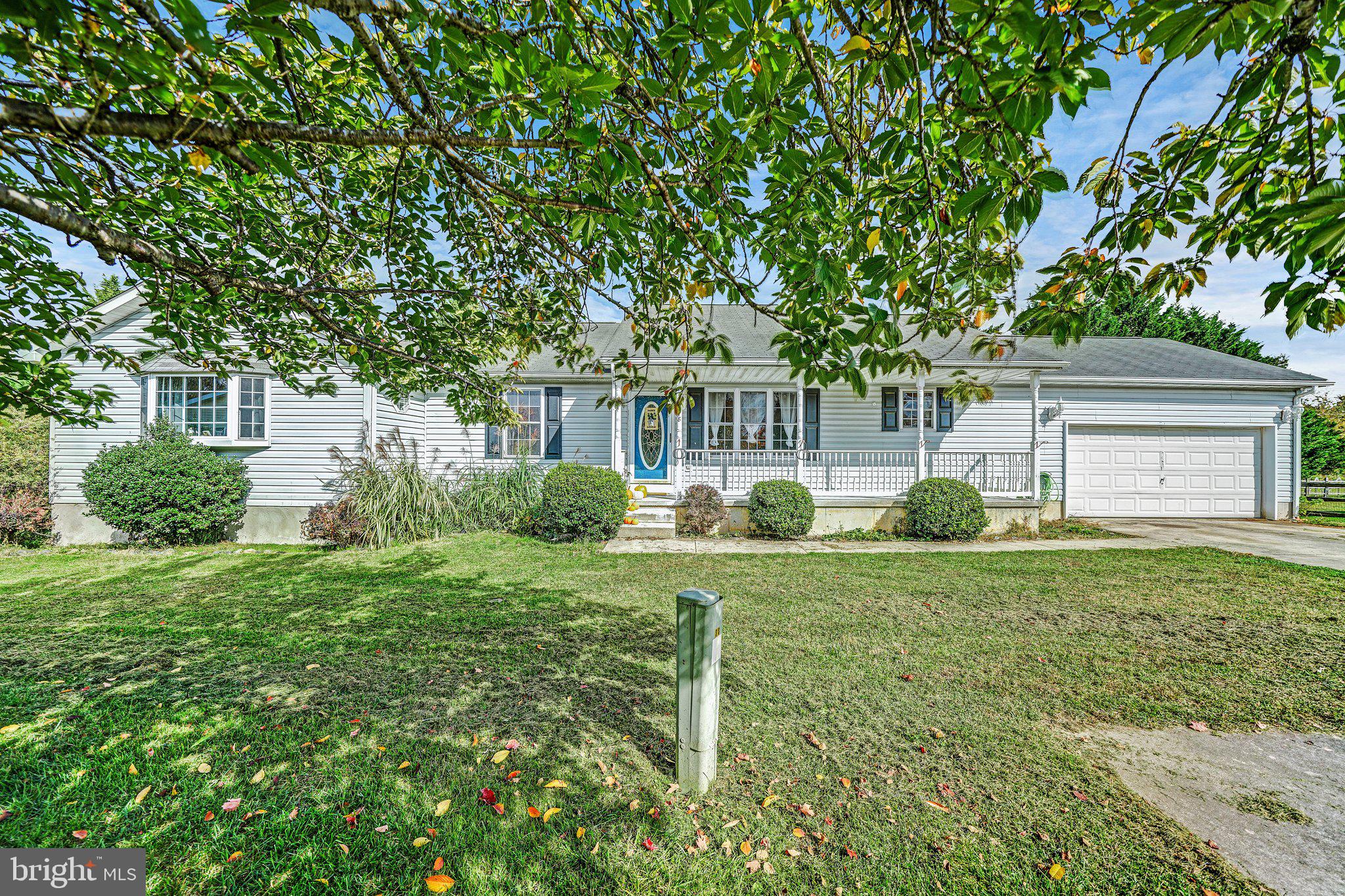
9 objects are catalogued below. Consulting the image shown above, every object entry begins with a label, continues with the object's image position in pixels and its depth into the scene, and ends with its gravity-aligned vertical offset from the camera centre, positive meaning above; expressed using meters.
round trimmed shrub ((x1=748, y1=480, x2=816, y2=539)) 10.05 -1.15
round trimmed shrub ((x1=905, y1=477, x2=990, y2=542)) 9.98 -1.16
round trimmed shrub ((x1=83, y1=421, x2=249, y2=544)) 9.02 -0.79
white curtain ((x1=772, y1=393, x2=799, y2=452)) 12.41 +0.80
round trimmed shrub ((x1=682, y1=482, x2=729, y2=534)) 10.38 -1.24
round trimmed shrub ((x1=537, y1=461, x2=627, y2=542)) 9.60 -1.09
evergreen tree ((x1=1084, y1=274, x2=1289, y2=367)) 21.66 +5.76
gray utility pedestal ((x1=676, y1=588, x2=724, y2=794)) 2.61 -1.22
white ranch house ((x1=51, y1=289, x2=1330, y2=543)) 11.66 +0.43
